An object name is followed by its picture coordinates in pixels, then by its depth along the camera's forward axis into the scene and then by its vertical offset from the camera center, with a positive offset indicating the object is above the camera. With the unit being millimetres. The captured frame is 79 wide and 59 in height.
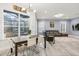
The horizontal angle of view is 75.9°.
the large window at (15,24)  1705 +165
